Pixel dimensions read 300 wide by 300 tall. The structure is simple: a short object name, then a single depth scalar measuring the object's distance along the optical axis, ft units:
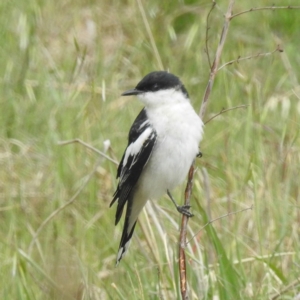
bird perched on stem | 26.00
